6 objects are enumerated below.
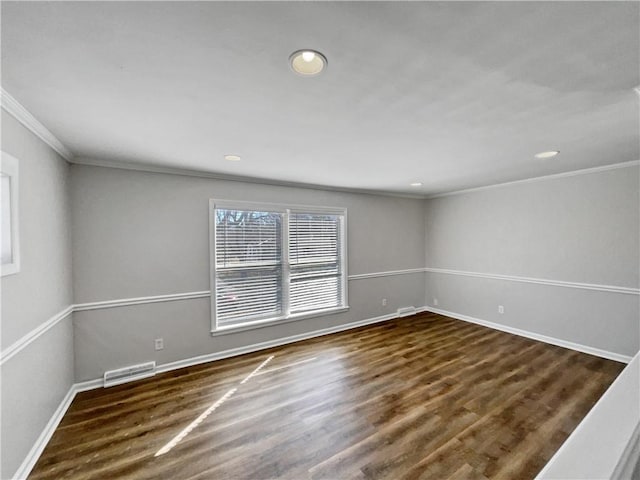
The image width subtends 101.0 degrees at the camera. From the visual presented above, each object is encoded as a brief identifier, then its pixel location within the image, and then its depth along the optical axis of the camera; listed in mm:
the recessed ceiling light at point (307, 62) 1194
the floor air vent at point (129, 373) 2732
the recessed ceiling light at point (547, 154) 2678
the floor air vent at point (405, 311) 5088
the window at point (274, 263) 3445
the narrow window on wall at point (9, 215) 1540
